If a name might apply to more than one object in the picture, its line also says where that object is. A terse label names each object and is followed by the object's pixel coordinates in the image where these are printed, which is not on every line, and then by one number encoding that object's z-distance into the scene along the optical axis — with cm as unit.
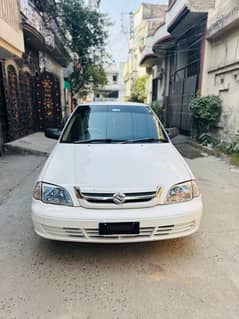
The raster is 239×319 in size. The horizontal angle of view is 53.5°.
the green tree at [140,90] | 2275
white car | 221
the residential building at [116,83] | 4872
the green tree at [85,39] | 1352
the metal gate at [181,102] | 1063
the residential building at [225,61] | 721
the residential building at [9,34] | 539
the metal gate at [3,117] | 732
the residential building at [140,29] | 2166
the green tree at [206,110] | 819
